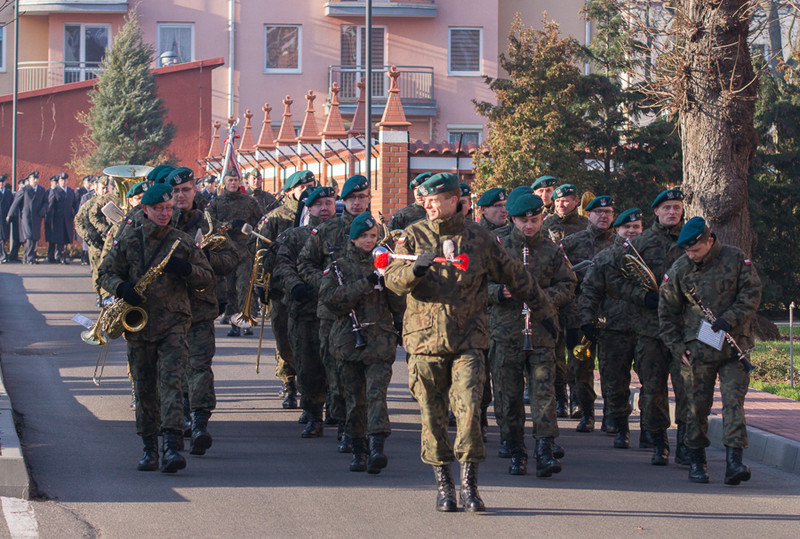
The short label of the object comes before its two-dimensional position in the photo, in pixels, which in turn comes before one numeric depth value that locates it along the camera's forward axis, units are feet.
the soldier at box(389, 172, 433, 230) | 69.17
